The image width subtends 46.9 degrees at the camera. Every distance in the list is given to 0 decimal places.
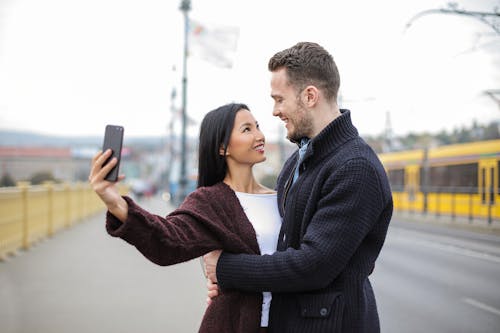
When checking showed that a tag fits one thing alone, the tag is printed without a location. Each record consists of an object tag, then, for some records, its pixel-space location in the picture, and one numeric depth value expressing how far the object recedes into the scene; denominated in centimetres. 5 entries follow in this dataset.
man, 201
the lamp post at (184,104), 1961
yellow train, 1648
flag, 1814
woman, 197
